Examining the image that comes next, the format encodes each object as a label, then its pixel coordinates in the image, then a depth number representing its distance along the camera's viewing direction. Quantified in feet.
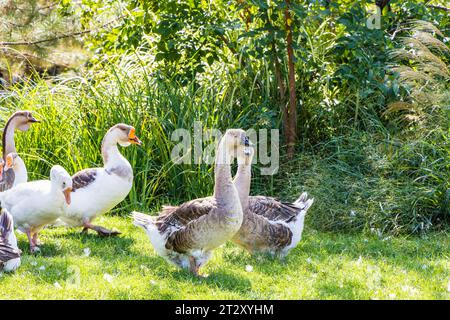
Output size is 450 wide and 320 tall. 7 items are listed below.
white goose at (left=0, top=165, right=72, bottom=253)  22.98
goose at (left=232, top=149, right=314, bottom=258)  22.33
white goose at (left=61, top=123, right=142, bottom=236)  25.22
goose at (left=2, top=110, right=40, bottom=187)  28.58
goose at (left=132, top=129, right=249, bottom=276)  19.97
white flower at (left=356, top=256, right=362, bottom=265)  21.68
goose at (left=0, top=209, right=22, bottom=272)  19.92
